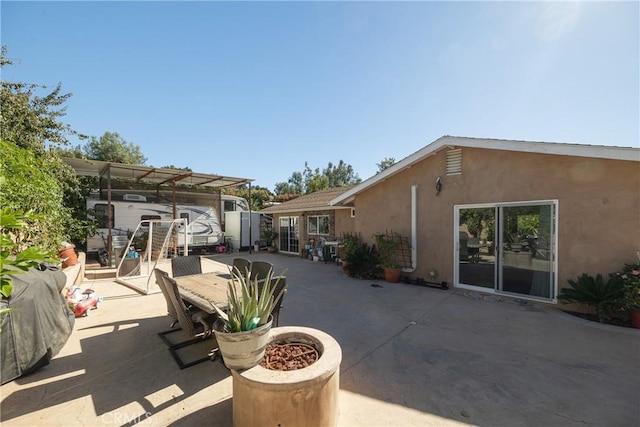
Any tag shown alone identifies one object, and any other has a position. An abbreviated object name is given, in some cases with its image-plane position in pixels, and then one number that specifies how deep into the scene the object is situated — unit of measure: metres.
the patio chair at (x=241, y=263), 5.18
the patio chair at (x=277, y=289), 3.36
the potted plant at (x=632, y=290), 4.38
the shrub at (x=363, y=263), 8.35
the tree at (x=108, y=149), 26.15
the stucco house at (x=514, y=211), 4.96
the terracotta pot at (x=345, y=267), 8.72
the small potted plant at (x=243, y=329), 2.10
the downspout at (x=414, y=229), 7.71
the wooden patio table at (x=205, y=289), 3.45
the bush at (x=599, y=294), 4.62
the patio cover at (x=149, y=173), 10.21
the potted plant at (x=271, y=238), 14.91
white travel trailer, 11.41
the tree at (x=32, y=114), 6.70
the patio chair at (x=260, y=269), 4.64
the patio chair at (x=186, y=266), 5.43
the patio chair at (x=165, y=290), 3.59
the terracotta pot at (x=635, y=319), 4.44
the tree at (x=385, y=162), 33.25
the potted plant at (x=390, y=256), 7.86
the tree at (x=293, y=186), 37.91
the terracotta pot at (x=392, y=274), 7.84
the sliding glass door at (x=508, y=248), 5.70
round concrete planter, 1.98
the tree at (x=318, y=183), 24.53
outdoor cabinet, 15.98
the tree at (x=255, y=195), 21.92
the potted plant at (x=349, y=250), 8.62
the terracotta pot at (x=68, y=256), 6.75
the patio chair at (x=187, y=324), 3.32
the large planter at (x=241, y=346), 2.09
